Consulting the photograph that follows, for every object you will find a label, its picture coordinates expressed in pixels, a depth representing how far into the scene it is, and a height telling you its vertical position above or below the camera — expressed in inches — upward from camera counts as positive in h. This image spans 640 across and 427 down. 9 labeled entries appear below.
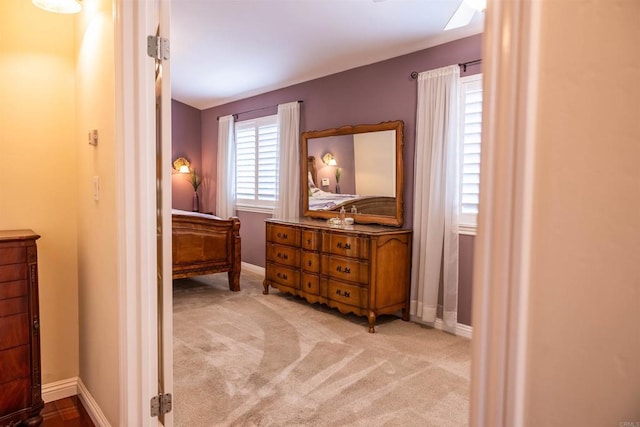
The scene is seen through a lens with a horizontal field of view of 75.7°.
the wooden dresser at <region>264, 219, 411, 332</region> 143.5 -26.9
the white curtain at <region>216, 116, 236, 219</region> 251.6 +16.4
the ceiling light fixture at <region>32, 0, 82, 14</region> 76.5 +35.1
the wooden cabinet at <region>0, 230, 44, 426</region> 75.4 -26.7
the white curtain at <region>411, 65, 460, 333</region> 139.6 +0.6
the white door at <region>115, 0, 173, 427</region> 64.7 -0.7
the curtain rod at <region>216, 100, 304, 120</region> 224.1 +47.5
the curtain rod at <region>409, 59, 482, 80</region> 134.1 +43.9
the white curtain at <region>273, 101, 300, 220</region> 205.3 +16.3
